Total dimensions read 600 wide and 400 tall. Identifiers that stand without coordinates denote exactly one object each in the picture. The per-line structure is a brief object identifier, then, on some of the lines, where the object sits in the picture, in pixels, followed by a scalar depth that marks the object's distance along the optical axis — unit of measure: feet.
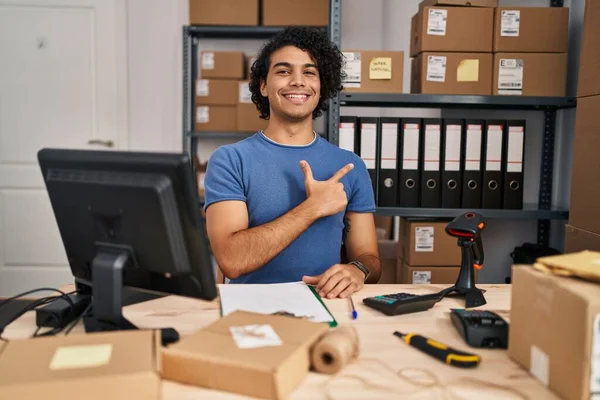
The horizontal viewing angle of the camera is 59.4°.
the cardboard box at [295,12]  9.46
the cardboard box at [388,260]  7.74
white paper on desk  3.36
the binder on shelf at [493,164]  6.93
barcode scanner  3.77
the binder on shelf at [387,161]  7.00
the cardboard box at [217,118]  9.75
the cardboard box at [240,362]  2.29
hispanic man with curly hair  4.83
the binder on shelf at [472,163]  6.94
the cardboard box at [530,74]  6.88
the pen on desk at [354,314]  3.43
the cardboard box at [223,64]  9.52
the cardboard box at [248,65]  9.74
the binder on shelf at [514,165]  6.93
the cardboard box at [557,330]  2.21
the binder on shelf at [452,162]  6.95
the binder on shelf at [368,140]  7.01
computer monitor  2.71
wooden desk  2.40
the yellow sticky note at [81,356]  2.24
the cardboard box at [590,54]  5.22
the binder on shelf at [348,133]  7.00
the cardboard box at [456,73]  6.91
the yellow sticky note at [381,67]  7.04
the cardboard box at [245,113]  9.59
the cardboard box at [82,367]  2.10
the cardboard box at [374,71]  7.04
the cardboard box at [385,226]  9.25
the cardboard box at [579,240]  5.21
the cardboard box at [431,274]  7.01
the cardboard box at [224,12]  9.55
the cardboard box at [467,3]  6.85
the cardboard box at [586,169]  5.22
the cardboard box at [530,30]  6.79
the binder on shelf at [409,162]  6.98
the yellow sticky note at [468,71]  6.93
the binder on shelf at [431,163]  6.97
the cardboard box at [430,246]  7.01
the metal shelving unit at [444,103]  6.89
